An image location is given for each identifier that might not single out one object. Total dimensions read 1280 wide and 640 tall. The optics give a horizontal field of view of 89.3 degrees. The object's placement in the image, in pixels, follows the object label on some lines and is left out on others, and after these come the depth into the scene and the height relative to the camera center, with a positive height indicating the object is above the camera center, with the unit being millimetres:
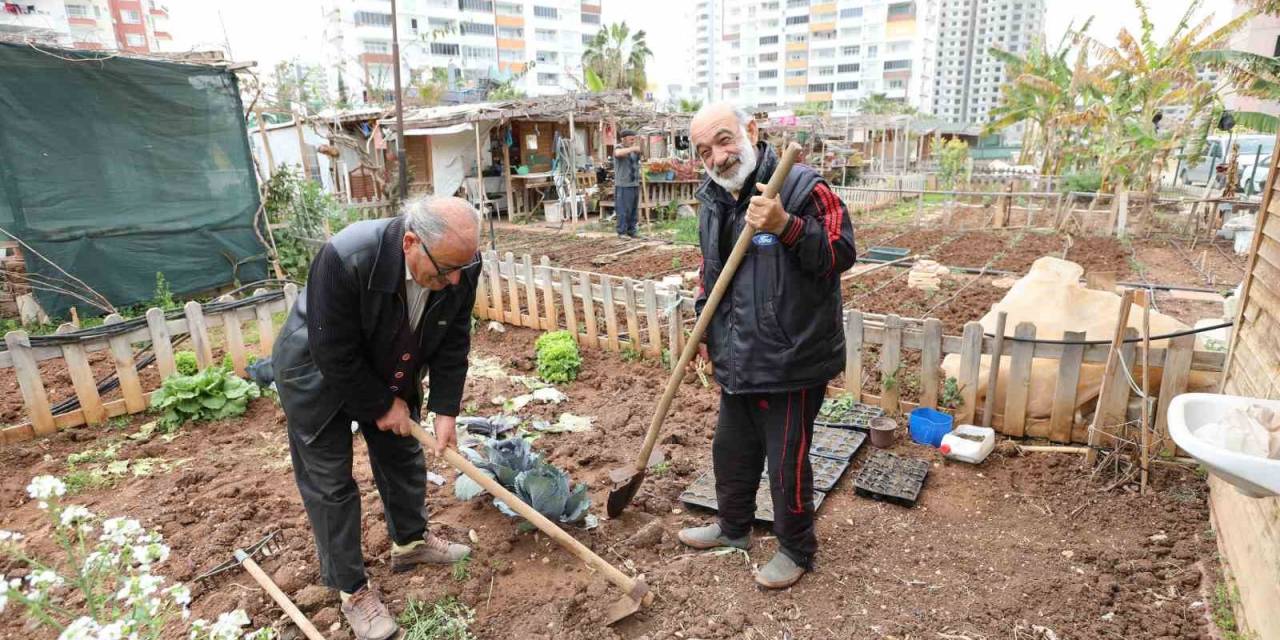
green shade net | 6453 -159
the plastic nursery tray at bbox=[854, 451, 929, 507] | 3293 -1731
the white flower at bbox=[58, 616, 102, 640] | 1396 -1014
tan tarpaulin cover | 3805 -1090
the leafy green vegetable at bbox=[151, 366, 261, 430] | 4449 -1632
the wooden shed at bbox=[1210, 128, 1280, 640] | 2172 -1198
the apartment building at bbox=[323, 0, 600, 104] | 59938 +11502
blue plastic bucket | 3848 -1648
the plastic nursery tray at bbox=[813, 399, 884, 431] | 4023 -1695
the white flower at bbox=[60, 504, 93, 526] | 1706 -922
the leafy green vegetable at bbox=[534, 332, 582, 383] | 5180 -1653
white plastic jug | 3596 -1660
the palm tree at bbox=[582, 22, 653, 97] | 49188 +6843
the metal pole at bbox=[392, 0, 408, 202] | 11151 +661
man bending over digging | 2168 -770
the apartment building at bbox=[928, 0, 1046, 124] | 102312 +15263
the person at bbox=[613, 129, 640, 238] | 12320 -757
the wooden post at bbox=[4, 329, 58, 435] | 4082 -1373
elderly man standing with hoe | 2326 -572
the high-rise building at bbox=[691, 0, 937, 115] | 78875 +11690
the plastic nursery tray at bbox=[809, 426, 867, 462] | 3711 -1716
